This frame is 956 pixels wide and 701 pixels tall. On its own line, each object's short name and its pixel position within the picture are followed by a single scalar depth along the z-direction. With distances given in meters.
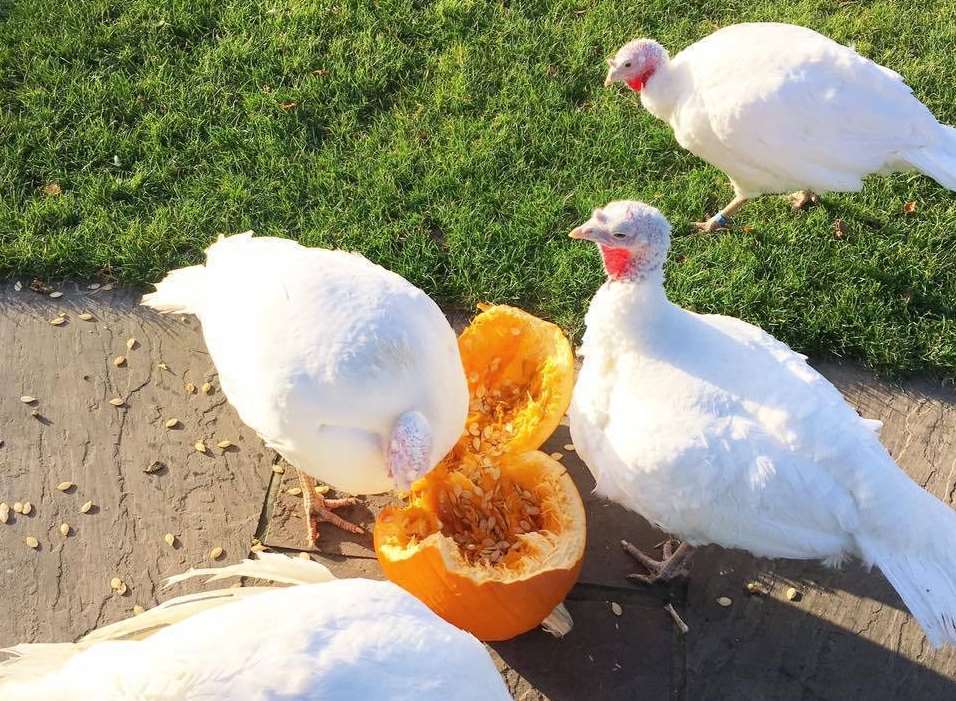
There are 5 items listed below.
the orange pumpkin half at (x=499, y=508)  3.11
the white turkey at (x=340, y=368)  3.11
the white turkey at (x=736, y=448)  2.91
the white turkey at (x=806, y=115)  3.99
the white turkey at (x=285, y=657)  2.35
